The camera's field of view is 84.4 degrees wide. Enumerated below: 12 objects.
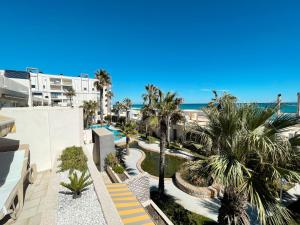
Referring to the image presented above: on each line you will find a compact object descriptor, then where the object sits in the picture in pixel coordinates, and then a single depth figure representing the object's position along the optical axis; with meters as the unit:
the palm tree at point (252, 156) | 4.68
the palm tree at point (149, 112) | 12.20
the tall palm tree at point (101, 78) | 40.61
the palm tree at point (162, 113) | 12.16
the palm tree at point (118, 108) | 48.42
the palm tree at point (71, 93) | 45.41
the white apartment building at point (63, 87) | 56.59
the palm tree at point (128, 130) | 22.48
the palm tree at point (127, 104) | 42.84
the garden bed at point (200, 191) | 12.85
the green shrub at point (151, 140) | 29.27
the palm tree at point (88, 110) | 41.38
